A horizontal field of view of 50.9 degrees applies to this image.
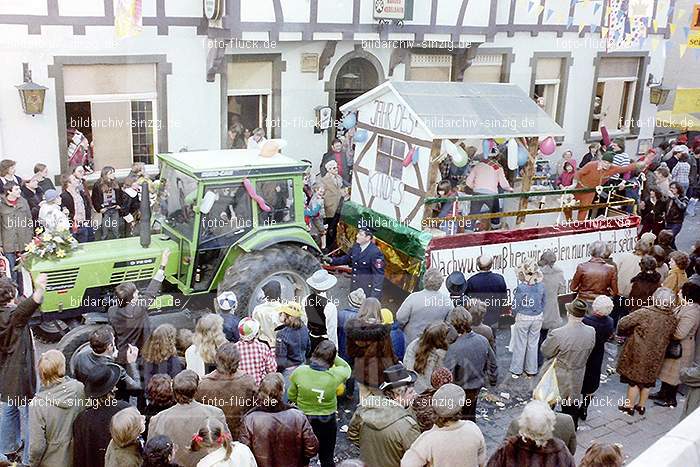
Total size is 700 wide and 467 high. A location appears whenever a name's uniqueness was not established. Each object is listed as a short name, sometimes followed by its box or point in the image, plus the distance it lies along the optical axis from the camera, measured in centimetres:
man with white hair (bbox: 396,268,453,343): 670
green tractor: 707
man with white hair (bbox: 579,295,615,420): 648
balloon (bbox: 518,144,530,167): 984
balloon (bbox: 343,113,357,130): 1032
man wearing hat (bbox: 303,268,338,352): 640
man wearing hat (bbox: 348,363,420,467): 451
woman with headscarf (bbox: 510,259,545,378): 734
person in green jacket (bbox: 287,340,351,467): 512
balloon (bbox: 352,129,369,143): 1002
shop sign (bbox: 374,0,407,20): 1270
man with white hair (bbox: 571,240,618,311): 779
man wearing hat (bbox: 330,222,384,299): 831
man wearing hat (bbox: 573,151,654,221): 1075
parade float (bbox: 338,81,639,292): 885
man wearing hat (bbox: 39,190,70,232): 793
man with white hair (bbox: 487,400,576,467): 405
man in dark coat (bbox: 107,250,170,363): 598
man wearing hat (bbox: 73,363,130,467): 451
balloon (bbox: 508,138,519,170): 966
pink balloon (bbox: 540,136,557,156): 991
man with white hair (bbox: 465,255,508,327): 756
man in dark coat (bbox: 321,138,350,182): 1238
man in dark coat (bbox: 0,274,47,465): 543
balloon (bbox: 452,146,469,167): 876
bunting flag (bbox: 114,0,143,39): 1088
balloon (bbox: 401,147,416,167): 918
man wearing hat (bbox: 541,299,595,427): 628
